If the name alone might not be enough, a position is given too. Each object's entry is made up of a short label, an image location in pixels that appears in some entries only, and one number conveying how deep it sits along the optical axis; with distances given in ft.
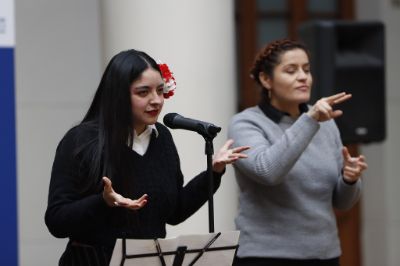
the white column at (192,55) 34.18
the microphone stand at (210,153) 22.28
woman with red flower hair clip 22.05
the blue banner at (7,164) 27.87
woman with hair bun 26.11
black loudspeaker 33.46
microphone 22.31
